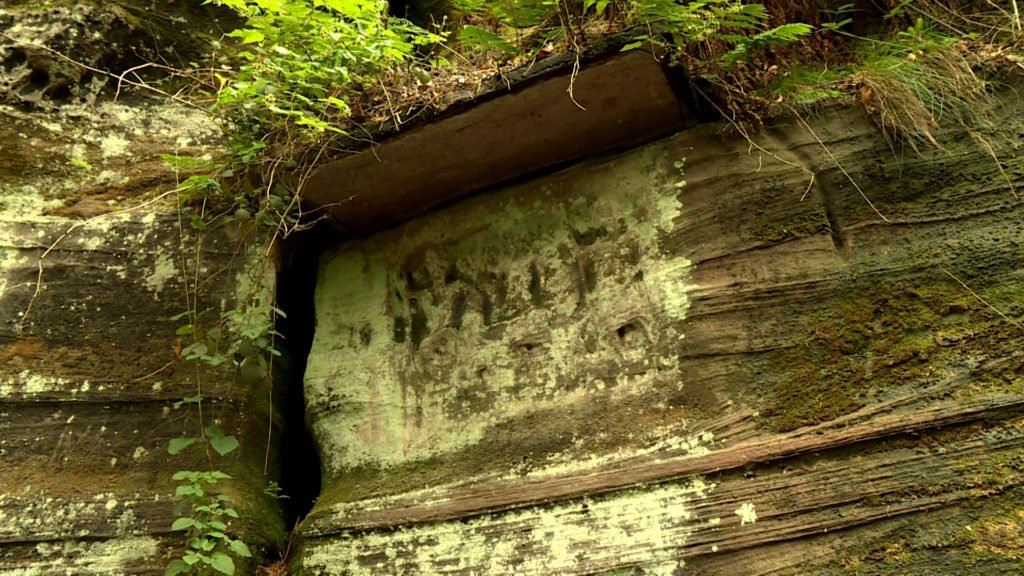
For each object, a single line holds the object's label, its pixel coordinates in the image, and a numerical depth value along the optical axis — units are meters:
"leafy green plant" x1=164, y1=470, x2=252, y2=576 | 2.57
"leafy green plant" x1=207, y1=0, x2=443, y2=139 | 2.87
